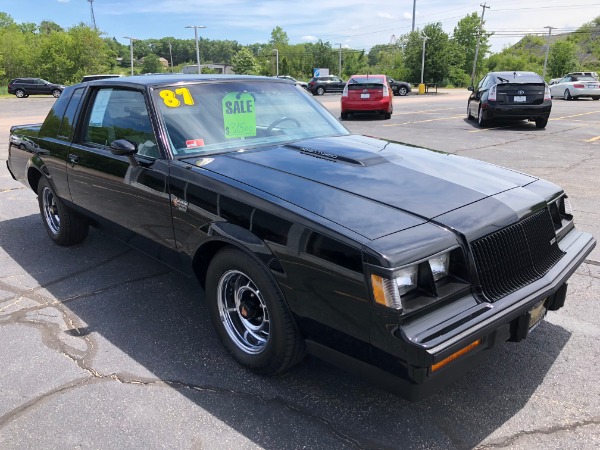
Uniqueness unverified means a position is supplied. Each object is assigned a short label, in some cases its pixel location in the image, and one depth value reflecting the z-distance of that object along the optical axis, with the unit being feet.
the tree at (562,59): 220.43
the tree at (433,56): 175.63
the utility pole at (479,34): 226.58
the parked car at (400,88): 132.57
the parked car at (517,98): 43.45
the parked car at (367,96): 55.98
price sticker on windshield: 11.44
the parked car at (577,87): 93.30
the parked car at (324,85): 138.41
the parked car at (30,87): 130.94
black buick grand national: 6.96
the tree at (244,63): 309.22
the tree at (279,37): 350.29
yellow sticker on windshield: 11.11
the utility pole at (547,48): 221.54
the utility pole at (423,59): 169.76
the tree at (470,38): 260.01
